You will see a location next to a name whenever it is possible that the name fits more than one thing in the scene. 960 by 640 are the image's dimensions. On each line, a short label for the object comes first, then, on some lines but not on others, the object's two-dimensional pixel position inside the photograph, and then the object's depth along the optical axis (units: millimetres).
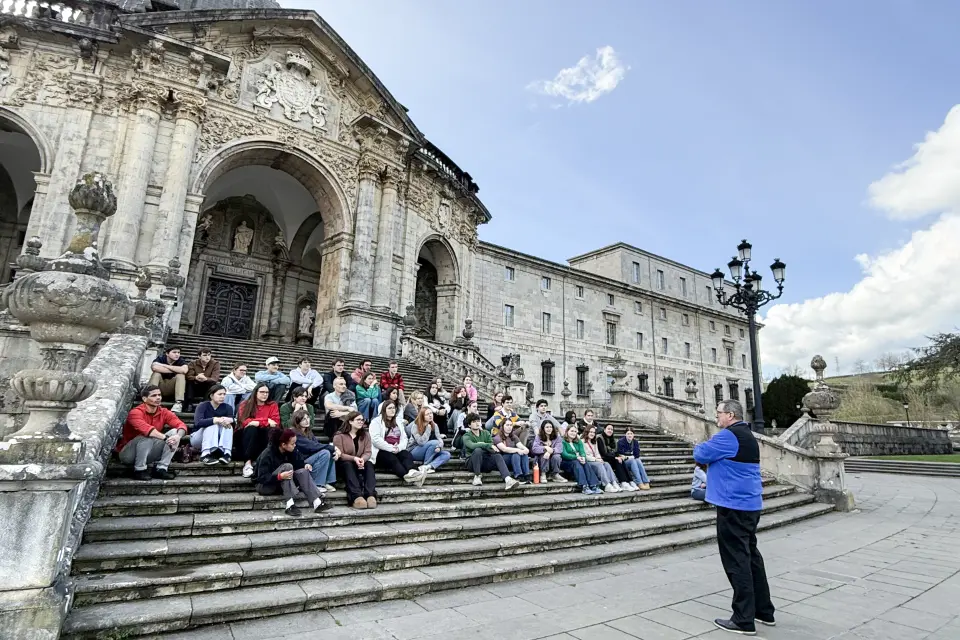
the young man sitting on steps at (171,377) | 7730
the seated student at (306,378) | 8781
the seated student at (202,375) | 8070
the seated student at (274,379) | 8383
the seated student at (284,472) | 5469
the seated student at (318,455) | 6012
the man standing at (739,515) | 3979
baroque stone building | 14008
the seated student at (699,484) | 8914
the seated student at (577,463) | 8344
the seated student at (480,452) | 7594
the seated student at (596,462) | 8492
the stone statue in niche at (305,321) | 20734
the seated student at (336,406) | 7305
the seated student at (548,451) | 8422
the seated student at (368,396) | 8359
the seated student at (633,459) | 9039
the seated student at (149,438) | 5409
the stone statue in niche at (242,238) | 20297
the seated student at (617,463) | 8781
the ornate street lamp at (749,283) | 13156
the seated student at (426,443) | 7391
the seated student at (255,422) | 6297
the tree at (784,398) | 38344
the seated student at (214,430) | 6152
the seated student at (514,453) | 8016
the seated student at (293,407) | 6465
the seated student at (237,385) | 7690
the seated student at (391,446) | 6926
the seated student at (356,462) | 5910
